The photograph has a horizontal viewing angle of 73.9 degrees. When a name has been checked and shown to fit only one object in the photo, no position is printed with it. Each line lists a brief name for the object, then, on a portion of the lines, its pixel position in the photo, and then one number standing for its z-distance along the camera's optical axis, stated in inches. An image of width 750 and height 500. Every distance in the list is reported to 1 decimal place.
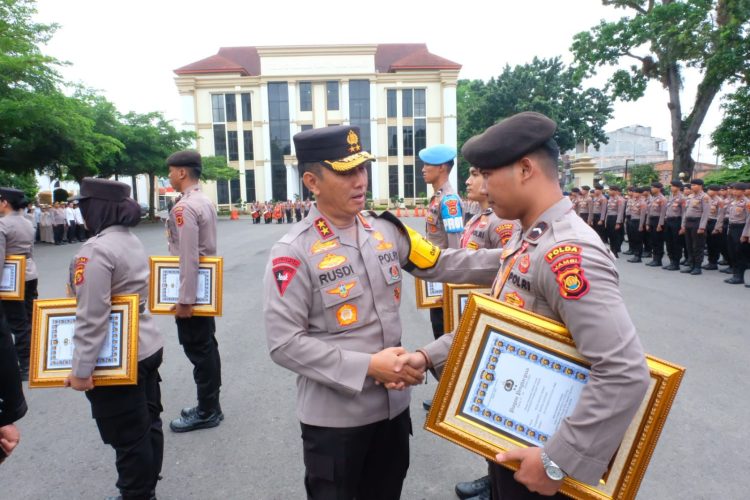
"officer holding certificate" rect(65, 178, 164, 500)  102.4
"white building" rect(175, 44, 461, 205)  1870.1
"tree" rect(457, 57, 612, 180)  1541.6
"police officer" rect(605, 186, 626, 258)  585.6
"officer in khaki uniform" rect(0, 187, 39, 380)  205.2
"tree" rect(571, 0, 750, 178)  680.4
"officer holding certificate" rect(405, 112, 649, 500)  53.2
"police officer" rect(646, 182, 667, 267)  494.3
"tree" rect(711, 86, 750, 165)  864.9
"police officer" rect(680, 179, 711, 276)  438.9
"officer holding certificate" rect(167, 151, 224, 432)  145.0
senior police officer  72.8
